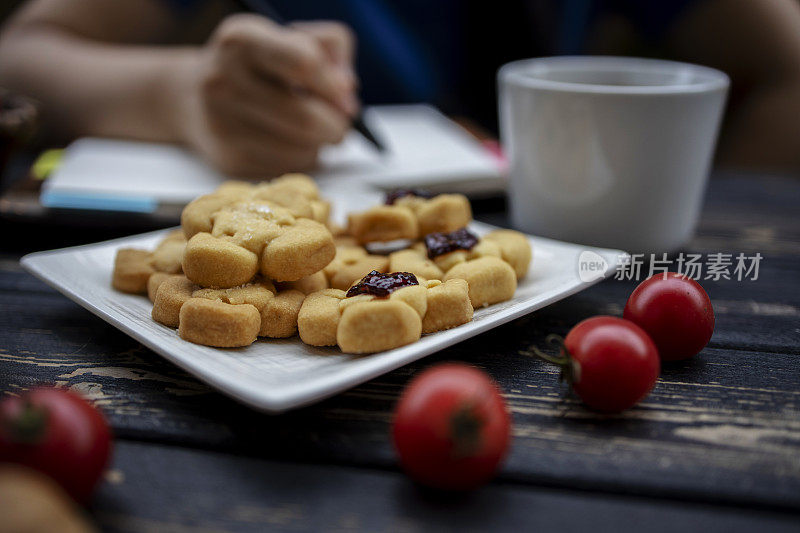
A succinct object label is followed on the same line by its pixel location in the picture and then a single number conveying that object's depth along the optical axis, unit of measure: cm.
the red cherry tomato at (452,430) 30
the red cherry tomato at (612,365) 33
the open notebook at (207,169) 49
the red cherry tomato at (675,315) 36
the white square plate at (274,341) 31
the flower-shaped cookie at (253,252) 36
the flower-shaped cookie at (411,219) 41
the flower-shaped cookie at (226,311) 35
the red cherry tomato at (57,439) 29
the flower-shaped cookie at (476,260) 38
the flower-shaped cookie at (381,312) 34
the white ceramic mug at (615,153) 44
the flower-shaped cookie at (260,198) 38
